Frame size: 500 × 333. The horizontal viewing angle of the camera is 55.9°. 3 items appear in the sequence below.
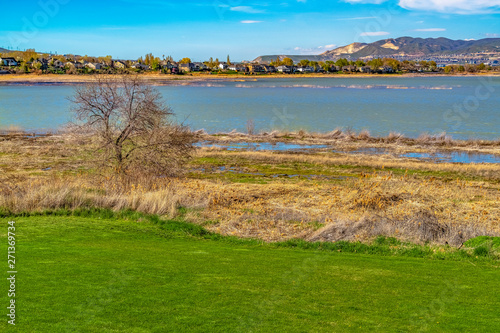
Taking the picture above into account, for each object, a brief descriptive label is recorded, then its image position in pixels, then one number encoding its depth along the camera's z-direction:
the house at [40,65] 183.10
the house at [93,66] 190.44
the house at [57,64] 193.20
